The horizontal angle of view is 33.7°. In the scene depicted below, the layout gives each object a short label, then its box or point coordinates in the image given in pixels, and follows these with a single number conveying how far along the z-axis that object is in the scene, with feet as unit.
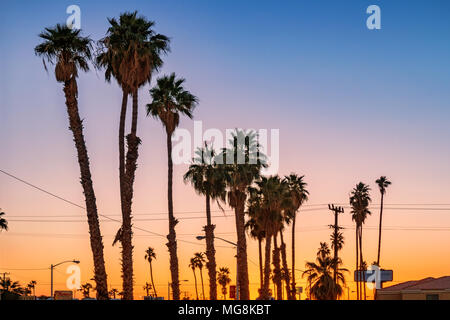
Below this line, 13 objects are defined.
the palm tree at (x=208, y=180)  246.47
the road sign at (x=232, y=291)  346.91
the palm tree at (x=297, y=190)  354.13
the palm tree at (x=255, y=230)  311.88
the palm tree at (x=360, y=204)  427.74
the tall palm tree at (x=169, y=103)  223.10
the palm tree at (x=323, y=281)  326.65
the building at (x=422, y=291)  319.06
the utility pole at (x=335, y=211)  340.18
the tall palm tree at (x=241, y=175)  246.47
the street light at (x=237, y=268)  232.71
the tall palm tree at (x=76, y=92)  154.40
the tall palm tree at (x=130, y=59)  169.99
